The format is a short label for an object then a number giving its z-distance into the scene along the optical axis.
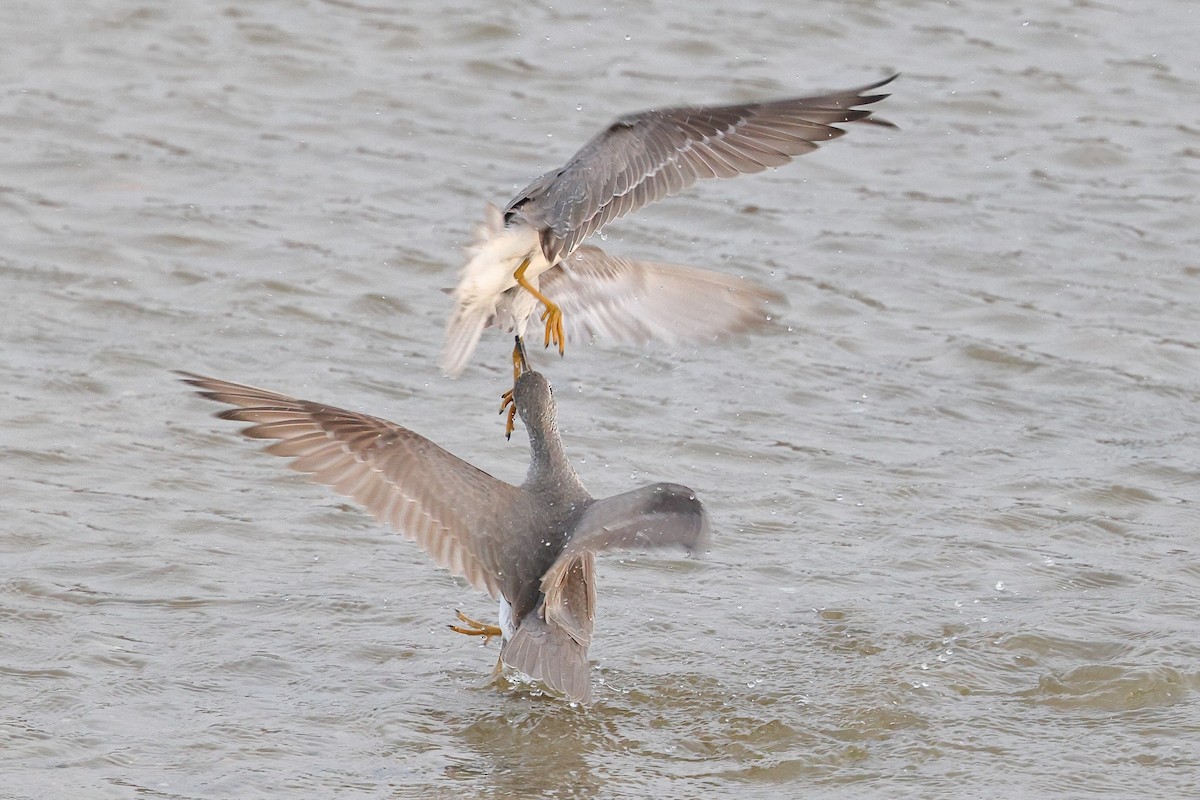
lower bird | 11.27
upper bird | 12.40
